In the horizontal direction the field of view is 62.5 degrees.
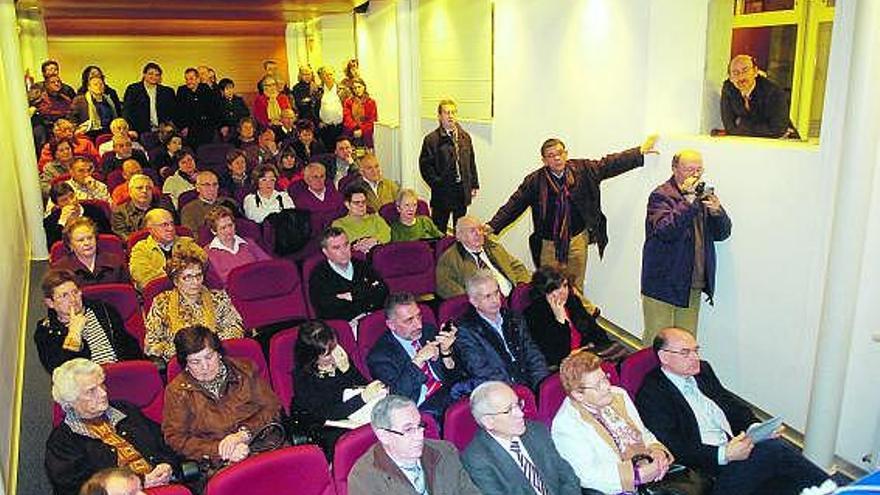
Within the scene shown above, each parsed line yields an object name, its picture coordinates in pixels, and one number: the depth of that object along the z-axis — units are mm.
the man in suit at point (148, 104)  9562
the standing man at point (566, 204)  5012
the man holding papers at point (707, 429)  3062
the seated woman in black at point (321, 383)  3371
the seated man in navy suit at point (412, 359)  3555
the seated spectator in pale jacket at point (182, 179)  6971
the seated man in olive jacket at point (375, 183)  6439
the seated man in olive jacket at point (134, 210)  5766
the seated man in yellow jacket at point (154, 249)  4723
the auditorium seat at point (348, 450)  2658
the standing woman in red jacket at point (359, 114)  9742
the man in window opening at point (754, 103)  4461
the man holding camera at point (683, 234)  4191
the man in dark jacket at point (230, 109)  10242
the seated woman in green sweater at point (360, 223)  5383
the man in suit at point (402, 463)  2529
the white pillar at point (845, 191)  3248
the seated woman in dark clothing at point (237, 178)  7016
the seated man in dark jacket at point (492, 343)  3645
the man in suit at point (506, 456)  2721
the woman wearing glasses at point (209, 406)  3074
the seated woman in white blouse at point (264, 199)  6125
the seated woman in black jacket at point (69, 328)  3609
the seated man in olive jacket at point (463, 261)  4652
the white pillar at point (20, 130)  7004
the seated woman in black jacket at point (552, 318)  4023
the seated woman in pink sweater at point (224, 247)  4859
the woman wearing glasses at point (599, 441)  2889
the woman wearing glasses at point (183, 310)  3877
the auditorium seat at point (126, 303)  4137
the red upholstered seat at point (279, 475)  2381
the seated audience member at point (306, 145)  9078
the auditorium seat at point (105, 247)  4832
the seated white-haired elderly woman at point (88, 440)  2799
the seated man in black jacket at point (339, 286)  4441
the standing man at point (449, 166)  6750
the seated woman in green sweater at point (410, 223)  5434
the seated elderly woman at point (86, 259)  4438
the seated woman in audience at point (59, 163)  7270
